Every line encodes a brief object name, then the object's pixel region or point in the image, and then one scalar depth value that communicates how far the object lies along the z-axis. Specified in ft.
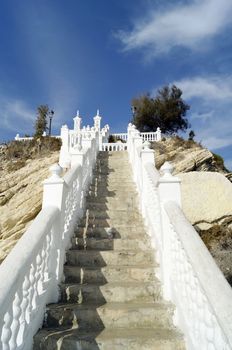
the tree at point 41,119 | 104.65
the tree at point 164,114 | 91.66
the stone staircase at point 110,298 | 10.78
